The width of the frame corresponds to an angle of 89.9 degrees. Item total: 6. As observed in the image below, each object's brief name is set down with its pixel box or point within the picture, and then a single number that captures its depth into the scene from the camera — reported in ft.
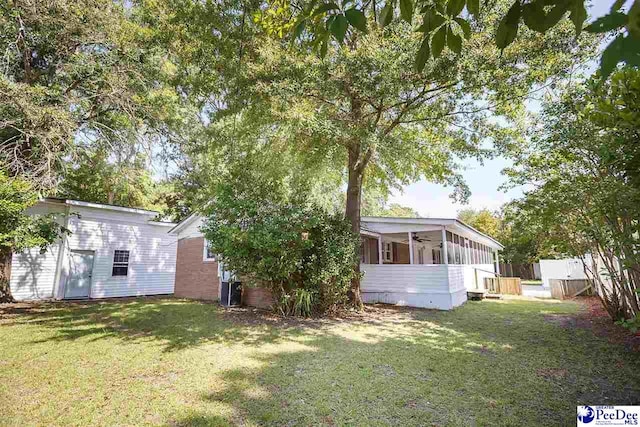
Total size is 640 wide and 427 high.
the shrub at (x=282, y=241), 28.43
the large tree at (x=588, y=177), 9.20
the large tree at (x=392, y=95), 23.15
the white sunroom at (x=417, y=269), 37.86
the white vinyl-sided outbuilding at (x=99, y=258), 42.16
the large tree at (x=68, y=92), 27.22
